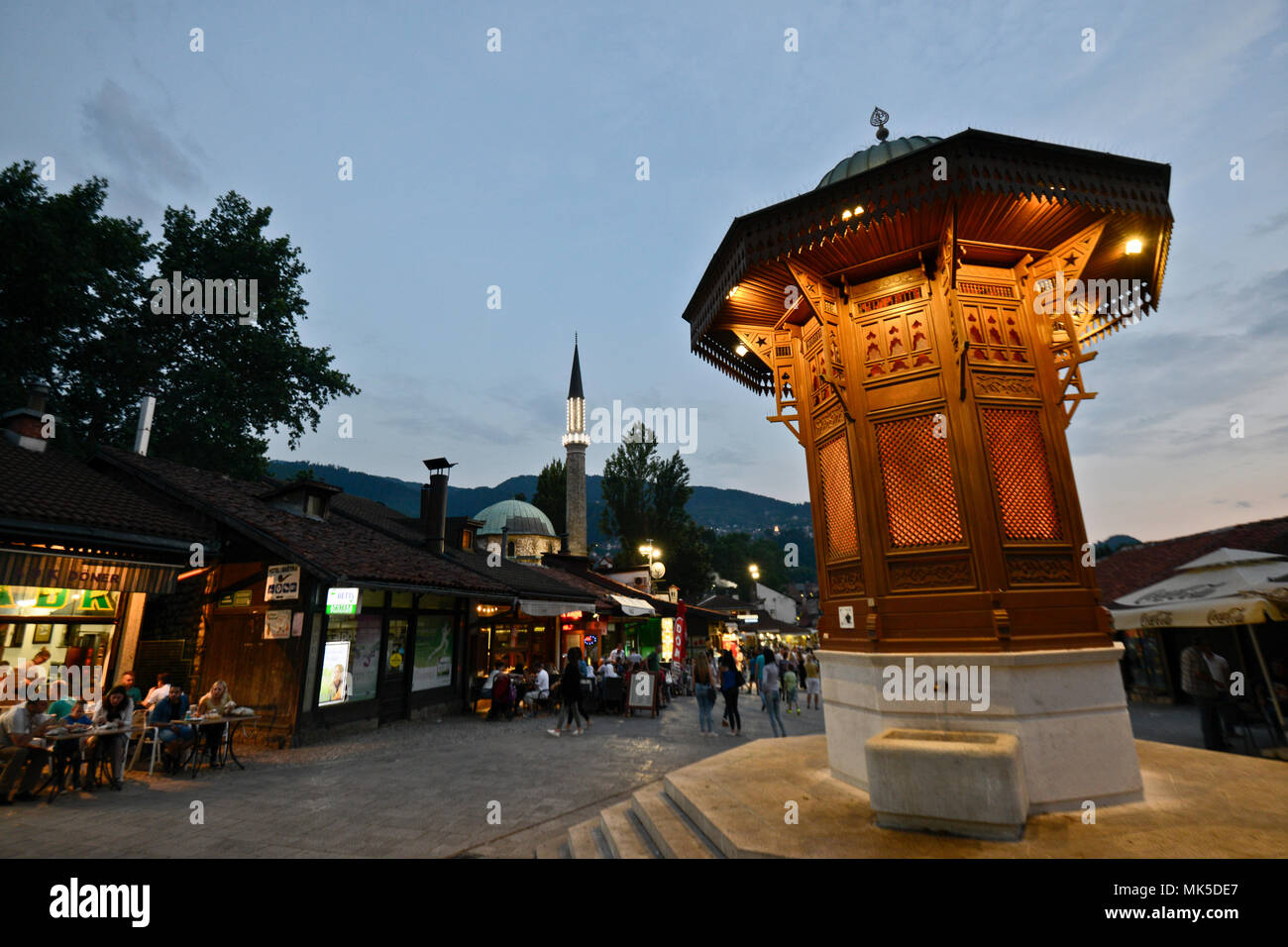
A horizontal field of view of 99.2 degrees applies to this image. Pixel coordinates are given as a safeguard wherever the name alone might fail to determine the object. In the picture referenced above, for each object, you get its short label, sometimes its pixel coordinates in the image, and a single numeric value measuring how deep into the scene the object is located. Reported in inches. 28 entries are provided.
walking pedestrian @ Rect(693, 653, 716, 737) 496.7
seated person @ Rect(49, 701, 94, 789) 290.2
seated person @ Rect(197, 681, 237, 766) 360.8
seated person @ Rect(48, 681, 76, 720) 344.8
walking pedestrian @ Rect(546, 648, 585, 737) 506.0
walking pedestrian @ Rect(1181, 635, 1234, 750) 333.4
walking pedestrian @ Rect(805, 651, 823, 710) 729.0
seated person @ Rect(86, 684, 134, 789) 306.2
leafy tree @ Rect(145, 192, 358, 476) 952.9
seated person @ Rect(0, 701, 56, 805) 271.3
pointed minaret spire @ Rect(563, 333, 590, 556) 1897.1
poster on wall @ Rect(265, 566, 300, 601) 438.3
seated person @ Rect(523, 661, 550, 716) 615.8
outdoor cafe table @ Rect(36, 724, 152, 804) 282.4
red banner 1045.8
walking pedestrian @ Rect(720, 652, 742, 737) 480.1
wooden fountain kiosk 194.5
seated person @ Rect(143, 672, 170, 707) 367.2
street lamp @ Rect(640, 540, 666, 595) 1318.3
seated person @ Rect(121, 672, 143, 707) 381.7
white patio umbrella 306.2
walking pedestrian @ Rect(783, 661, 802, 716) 715.4
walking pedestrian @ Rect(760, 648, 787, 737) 468.4
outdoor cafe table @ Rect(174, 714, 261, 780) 341.4
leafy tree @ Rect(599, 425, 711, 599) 1763.0
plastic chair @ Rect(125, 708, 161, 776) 339.3
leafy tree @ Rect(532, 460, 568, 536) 2065.7
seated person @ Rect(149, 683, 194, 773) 342.3
